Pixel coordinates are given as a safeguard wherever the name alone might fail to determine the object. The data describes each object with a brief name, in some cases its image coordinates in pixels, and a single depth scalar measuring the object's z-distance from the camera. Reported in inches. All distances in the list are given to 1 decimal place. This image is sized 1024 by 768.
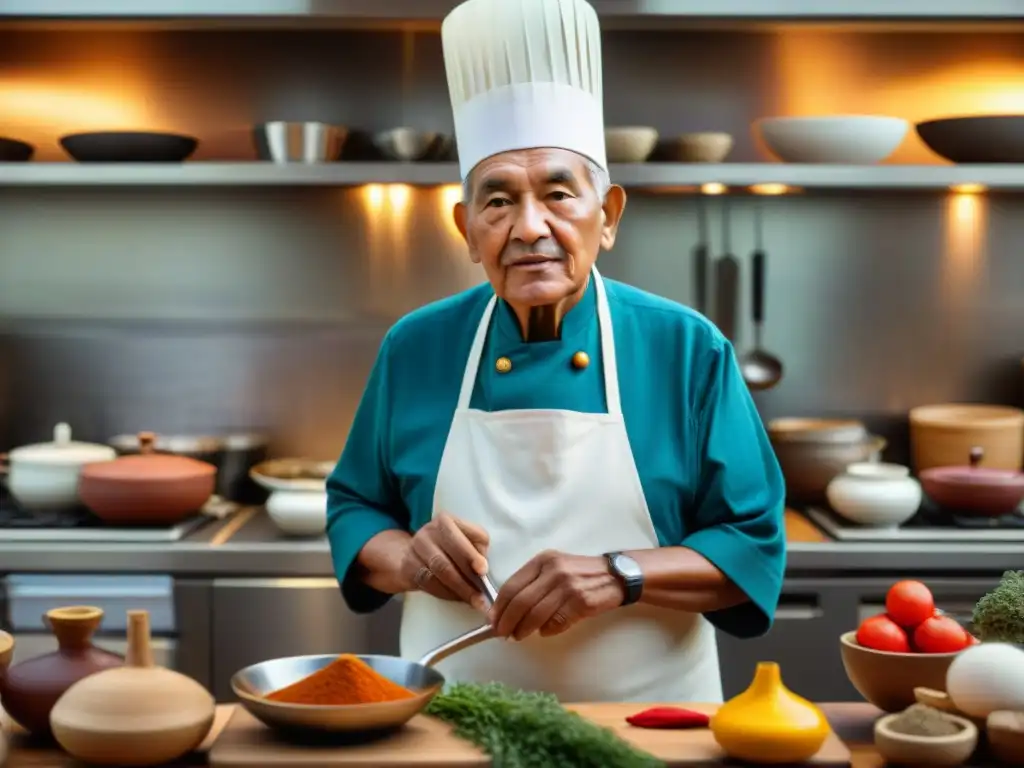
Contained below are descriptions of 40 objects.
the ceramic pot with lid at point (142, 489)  117.6
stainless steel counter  115.8
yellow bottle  54.1
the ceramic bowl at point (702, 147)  127.8
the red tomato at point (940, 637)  61.7
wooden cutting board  53.0
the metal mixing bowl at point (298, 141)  126.9
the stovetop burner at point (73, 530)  118.0
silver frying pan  53.6
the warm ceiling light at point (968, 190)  137.8
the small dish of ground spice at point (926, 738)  54.4
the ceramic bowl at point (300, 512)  118.1
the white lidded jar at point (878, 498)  118.6
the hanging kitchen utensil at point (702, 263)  139.5
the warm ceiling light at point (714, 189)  129.1
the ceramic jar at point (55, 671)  57.3
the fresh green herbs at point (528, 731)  52.1
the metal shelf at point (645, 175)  124.4
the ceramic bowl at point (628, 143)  125.6
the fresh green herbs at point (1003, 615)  61.3
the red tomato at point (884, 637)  62.3
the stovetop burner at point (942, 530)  117.8
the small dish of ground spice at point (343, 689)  55.0
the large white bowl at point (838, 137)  125.4
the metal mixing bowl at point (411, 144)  127.5
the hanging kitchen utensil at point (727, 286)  138.6
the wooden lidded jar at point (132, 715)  53.7
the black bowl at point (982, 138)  125.8
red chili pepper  59.7
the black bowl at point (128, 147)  126.9
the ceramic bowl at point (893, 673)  61.5
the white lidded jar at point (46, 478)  122.7
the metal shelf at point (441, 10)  123.6
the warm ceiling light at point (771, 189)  128.6
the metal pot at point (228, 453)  134.0
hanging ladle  139.8
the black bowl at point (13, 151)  131.3
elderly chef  71.8
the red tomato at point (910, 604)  62.2
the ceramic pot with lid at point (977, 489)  120.1
